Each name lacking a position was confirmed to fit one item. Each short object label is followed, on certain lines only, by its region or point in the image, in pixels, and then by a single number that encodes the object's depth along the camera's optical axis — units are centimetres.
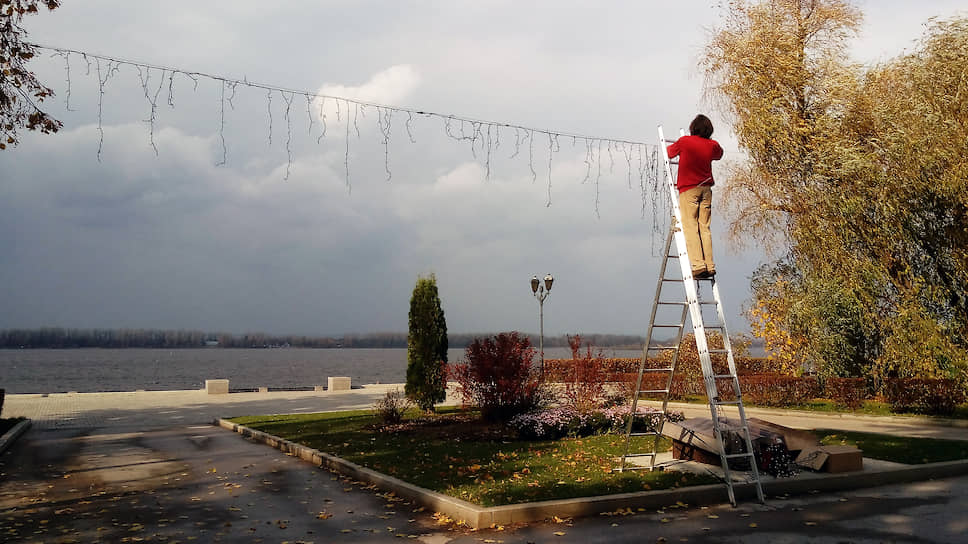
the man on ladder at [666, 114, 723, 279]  899
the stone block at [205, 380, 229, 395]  3316
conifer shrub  2003
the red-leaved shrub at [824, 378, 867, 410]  2114
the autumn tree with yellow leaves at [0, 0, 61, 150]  1188
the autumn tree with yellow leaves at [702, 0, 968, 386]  1595
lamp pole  3092
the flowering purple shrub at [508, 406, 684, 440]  1441
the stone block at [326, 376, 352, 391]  3562
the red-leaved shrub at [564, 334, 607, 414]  1597
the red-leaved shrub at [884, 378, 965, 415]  1884
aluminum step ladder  842
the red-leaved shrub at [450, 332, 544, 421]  1614
